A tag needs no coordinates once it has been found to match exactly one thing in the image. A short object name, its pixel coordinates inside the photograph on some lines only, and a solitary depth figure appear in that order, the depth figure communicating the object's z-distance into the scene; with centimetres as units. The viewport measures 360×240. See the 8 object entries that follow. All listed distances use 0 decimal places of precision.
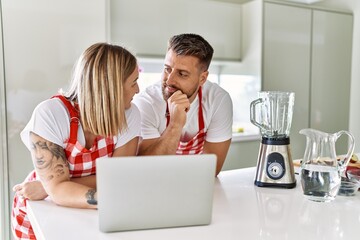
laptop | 75
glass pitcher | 101
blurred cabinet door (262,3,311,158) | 297
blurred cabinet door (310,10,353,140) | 326
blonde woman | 95
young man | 130
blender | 113
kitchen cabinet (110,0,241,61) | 255
